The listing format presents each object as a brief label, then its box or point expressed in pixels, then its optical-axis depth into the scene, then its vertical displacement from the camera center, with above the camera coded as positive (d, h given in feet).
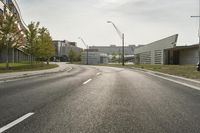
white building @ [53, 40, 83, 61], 334.44 +27.30
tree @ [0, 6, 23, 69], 60.02 +10.83
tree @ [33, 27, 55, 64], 89.75 +9.17
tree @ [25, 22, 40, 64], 87.74 +13.14
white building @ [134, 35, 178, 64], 103.96 +9.03
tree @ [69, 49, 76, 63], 231.58 +8.75
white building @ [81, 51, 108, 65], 179.15 +3.84
